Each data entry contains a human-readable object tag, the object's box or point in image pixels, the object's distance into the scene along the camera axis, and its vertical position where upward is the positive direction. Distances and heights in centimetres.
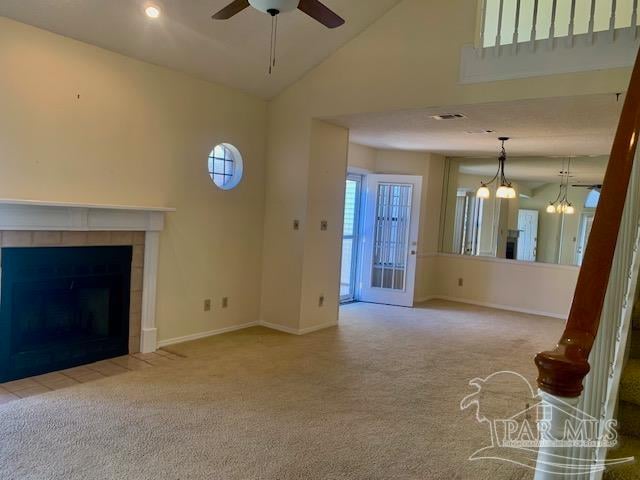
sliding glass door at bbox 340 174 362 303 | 757 -33
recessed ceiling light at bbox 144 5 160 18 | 370 +159
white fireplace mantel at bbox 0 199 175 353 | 345 -13
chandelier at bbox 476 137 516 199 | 619 +79
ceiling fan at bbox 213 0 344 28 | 272 +134
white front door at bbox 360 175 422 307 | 733 -20
